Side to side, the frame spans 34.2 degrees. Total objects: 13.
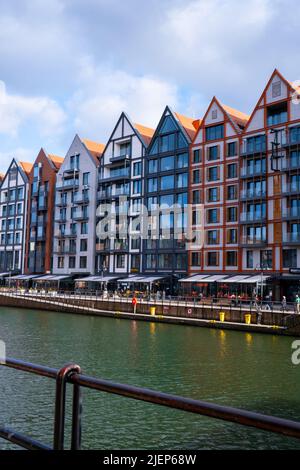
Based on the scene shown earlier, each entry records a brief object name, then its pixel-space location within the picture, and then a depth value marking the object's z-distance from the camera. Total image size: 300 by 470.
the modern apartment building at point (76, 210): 79.75
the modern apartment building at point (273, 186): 55.19
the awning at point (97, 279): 71.25
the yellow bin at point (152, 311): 51.57
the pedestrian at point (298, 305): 42.05
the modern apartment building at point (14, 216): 93.19
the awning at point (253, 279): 53.81
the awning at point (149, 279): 65.06
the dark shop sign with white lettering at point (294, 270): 53.25
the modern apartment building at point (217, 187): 61.56
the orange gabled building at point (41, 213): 87.50
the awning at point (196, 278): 60.12
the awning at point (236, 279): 55.46
